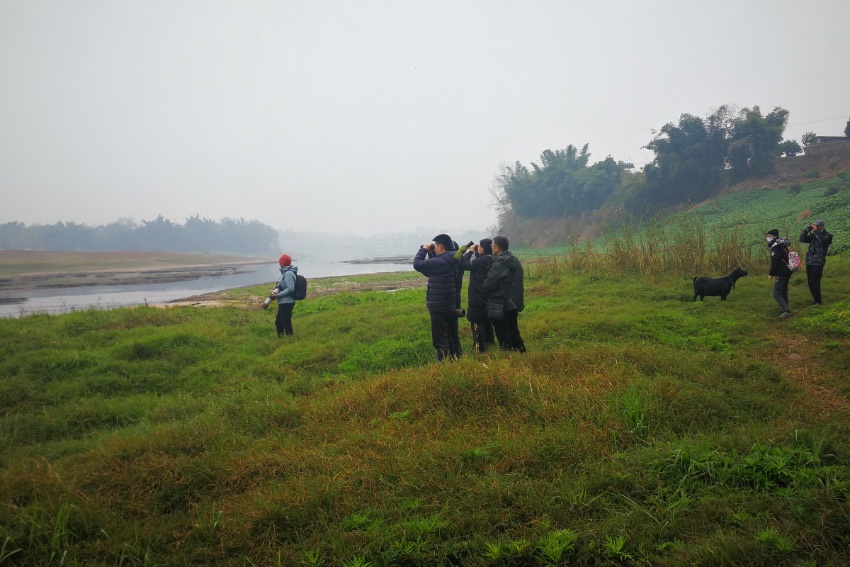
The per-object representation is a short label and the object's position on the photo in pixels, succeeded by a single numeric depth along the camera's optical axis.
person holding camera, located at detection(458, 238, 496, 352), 7.37
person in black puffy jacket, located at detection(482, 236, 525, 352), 7.03
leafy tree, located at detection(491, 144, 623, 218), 55.19
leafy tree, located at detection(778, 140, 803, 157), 40.38
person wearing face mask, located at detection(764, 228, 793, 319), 9.02
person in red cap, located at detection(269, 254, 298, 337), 9.89
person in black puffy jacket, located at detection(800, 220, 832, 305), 9.36
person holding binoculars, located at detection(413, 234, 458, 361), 7.05
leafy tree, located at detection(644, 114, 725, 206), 42.59
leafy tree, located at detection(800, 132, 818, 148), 40.53
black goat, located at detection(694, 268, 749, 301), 10.84
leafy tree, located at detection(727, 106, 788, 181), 40.16
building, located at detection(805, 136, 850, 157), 36.46
